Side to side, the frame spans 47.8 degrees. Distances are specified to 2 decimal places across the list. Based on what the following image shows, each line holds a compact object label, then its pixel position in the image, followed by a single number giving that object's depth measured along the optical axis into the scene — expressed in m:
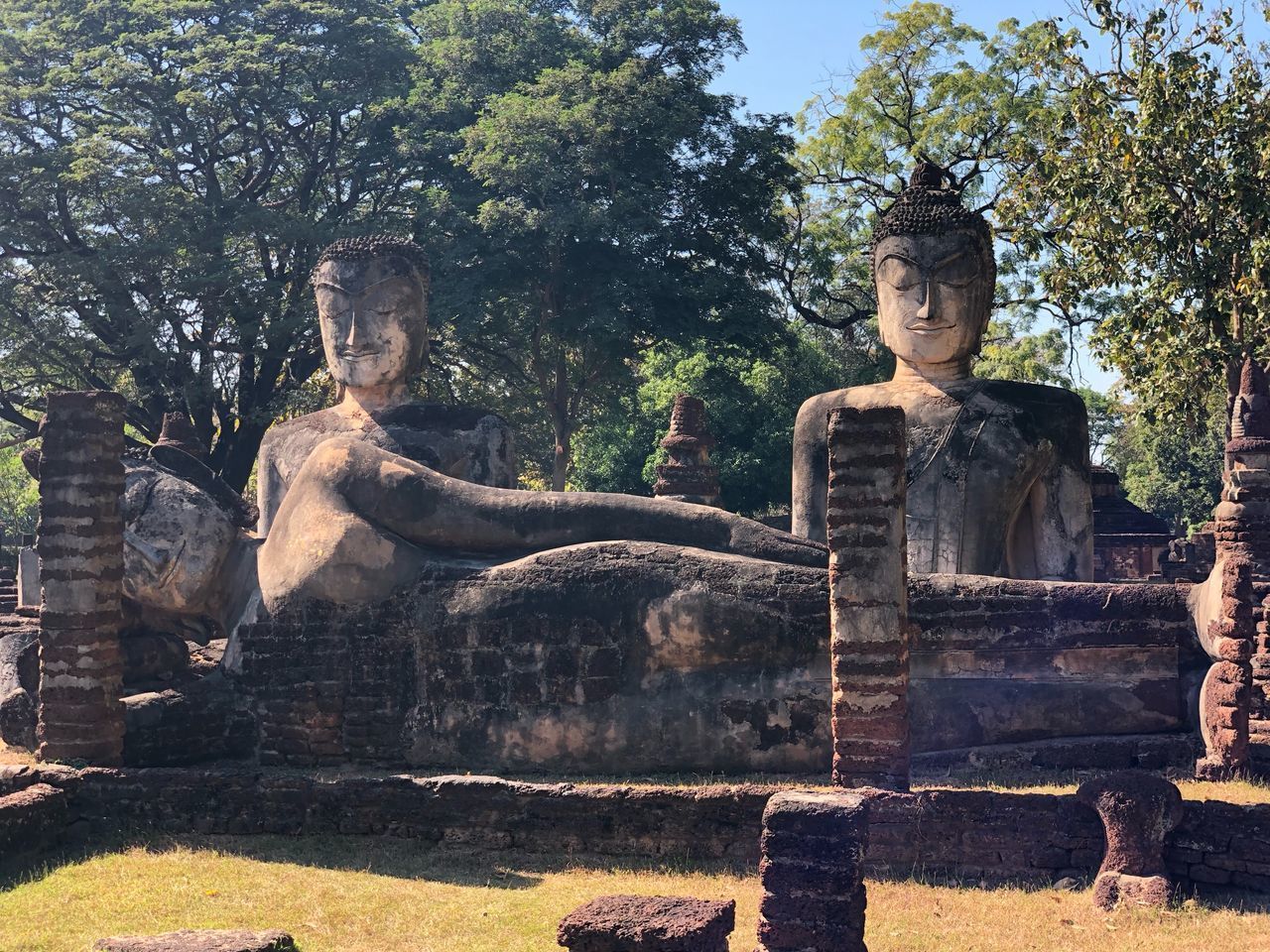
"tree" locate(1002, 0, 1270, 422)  16.09
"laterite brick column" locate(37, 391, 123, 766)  10.04
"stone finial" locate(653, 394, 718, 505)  19.48
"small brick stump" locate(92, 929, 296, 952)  6.38
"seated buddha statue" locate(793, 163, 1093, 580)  10.62
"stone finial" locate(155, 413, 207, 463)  16.62
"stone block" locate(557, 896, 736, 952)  5.90
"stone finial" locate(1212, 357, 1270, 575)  11.47
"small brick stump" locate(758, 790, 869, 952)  6.34
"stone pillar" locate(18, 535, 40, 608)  23.73
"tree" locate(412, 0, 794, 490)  22.55
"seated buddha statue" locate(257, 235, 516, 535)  12.31
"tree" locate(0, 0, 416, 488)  23.41
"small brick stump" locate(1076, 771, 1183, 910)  7.26
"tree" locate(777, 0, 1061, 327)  27.94
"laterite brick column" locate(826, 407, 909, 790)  8.26
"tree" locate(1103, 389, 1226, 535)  42.81
